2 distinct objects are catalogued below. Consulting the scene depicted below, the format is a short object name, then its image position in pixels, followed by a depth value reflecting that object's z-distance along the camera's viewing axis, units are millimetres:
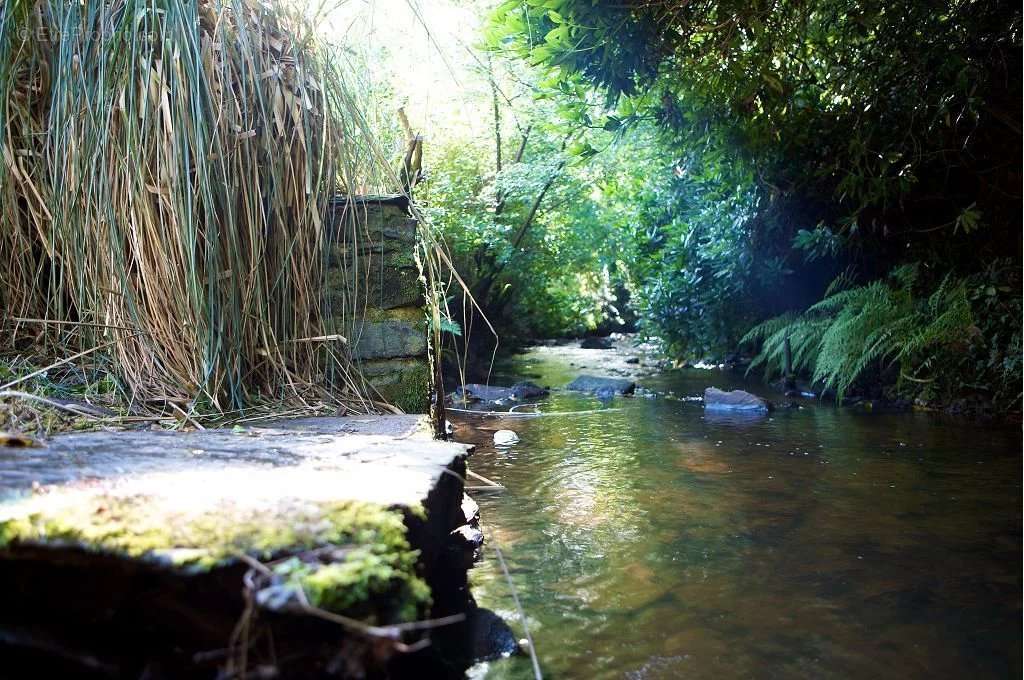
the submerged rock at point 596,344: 14195
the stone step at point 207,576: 964
